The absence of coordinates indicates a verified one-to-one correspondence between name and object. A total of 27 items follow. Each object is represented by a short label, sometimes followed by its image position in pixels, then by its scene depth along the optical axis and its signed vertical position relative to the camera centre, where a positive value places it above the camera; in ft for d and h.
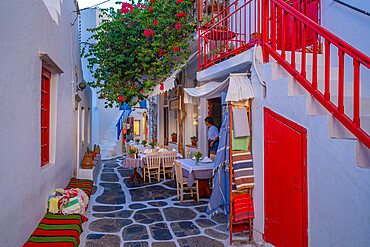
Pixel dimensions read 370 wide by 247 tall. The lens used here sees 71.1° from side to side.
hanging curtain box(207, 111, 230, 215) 15.28 -3.07
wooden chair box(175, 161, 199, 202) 21.33 -4.68
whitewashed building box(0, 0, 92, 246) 8.30 +0.57
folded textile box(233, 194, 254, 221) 13.87 -4.50
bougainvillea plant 27.94 +9.09
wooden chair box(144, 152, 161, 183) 28.67 -4.14
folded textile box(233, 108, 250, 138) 14.16 +0.04
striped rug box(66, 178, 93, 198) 19.13 -4.82
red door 10.83 -2.65
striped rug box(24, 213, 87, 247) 10.17 -4.67
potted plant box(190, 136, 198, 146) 29.99 -1.90
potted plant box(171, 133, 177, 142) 38.39 -1.95
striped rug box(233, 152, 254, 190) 13.97 -2.53
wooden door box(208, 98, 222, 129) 26.71 +1.44
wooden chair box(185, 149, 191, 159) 29.81 -3.44
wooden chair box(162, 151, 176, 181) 29.63 -3.96
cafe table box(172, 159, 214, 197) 20.84 -4.00
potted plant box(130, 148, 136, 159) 28.74 -3.15
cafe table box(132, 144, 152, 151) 36.03 -3.30
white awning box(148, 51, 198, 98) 26.91 +4.71
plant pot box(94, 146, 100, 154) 42.07 -4.23
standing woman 23.93 -1.08
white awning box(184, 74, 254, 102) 14.08 +1.94
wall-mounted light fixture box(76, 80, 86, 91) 27.70 +4.13
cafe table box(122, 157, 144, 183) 28.07 -4.33
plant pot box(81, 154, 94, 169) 27.25 -4.10
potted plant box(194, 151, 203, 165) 21.48 -2.68
